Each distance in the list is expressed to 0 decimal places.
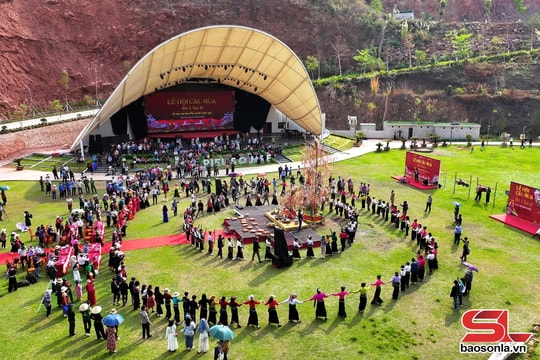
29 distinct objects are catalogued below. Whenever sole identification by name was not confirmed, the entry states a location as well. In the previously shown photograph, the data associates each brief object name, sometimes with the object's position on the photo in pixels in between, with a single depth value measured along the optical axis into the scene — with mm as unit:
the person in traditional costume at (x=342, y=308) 15085
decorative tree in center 24312
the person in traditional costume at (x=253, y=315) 14379
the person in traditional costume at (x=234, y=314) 14404
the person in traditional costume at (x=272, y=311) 14478
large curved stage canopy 36491
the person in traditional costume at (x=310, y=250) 20138
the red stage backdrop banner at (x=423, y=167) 31856
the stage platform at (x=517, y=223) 23334
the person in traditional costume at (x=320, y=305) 14773
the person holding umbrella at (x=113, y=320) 12359
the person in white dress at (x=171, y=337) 12875
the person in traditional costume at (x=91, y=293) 15414
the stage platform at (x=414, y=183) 31922
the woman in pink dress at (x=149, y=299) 14836
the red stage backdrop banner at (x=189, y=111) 47844
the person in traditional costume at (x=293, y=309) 14539
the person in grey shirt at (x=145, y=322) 13588
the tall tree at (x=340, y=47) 79838
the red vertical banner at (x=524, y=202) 23688
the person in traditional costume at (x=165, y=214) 25000
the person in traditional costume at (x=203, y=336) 12977
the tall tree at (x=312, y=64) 72250
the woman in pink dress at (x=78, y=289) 16094
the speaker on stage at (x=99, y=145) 41969
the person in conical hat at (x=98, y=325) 13695
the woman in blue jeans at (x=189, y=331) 12930
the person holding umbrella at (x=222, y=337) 11594
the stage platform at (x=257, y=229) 22156
